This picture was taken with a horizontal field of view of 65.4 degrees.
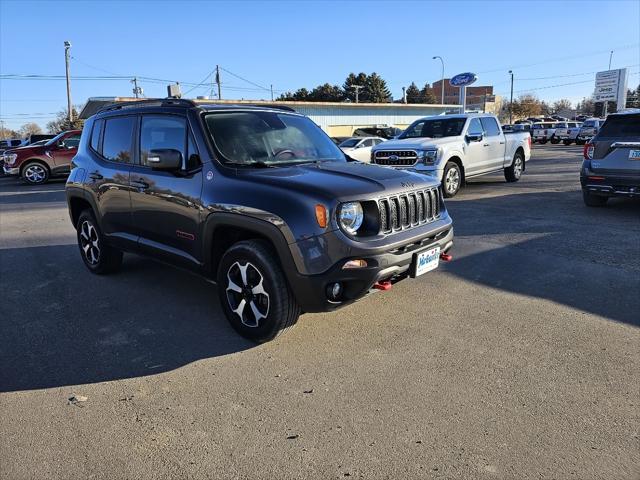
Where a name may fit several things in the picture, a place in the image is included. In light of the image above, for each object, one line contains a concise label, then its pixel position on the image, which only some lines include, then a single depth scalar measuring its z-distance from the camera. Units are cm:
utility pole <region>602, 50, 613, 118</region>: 7266
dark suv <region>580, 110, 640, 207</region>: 826
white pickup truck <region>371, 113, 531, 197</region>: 1076
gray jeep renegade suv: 354
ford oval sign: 4269
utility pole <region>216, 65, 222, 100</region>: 6216
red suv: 1806
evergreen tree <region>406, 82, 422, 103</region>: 10438
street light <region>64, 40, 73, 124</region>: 4197
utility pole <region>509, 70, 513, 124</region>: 8438
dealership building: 4031
